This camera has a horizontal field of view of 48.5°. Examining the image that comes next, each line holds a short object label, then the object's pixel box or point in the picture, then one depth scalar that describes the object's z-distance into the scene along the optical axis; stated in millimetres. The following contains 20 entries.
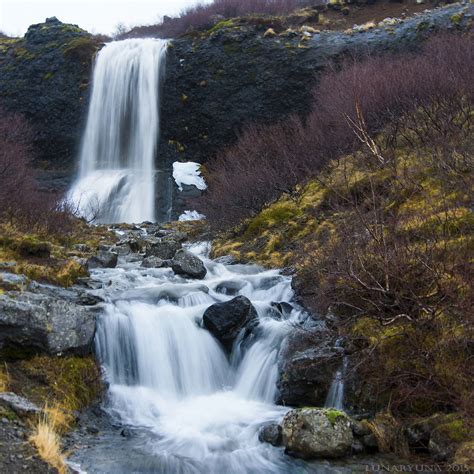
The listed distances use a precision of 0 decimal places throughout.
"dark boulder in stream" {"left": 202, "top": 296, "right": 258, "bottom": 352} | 9195
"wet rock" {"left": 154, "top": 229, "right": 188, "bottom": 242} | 20016
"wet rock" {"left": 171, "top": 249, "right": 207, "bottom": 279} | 12516
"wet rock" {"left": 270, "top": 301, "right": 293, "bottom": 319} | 9811
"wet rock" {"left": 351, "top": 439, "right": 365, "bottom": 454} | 5902
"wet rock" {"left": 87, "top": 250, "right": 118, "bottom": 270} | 13273
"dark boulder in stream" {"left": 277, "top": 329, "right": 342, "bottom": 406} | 7277
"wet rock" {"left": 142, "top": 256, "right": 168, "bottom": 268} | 13516
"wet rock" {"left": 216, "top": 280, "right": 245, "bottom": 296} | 11395
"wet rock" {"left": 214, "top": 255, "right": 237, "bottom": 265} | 14352
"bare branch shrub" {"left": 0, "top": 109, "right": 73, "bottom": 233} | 14297
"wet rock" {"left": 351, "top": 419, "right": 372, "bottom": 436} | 6055
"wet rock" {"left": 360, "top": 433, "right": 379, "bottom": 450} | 5934
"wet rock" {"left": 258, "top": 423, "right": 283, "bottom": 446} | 6375
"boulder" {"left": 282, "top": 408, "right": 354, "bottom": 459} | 5848
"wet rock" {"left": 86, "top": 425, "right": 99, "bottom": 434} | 6602
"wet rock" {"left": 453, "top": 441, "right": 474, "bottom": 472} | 4988
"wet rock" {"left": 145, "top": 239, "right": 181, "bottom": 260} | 14891
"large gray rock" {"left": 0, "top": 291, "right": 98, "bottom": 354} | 7258
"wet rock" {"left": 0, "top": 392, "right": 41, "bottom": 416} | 5922
